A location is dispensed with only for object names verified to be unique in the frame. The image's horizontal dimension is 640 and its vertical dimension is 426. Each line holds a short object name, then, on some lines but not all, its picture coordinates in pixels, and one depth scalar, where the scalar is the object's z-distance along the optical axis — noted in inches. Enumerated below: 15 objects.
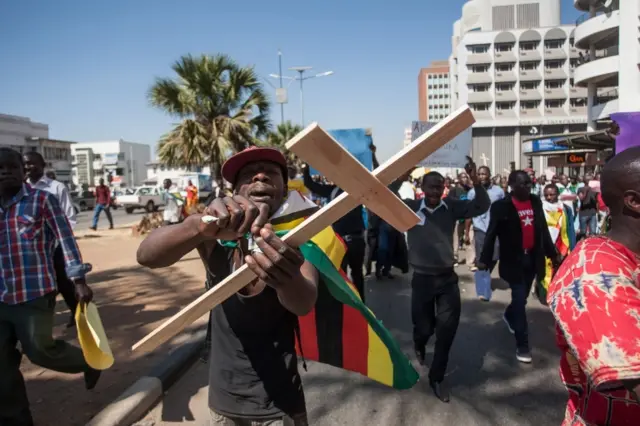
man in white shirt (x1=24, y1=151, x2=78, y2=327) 171.8
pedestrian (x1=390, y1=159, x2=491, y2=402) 163.8
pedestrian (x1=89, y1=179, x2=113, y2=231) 637.3
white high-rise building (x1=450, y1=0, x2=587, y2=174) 2453.2
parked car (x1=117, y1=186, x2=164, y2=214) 1085.1
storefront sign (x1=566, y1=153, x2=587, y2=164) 1234.6
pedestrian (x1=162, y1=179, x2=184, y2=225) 502.9
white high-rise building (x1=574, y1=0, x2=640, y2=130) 1170.0
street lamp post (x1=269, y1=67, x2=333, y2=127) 989.3
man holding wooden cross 76.5
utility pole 1015.6
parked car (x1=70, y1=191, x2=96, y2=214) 1185.4
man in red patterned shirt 49.1
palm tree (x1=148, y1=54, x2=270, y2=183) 579.2
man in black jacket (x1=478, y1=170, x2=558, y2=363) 188.2
